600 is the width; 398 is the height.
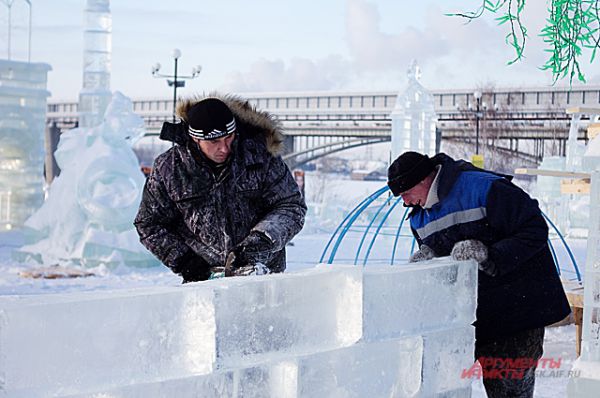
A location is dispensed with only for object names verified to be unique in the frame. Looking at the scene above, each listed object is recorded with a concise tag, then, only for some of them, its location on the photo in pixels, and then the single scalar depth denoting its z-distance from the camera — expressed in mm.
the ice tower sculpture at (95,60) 17406
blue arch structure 7909
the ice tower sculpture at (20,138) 17469
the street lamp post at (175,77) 22078
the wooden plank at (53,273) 11664
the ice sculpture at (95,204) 12992
